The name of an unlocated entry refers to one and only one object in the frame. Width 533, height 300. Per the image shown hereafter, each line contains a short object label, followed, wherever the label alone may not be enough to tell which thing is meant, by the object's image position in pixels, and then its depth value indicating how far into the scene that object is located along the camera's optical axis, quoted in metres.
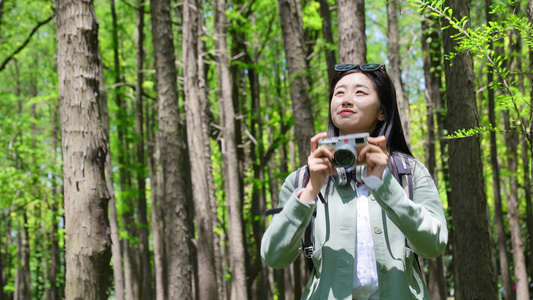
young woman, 2.27
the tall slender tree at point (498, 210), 15.27
